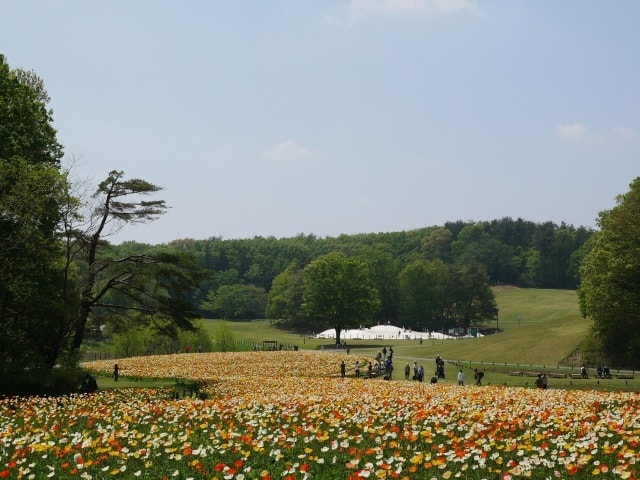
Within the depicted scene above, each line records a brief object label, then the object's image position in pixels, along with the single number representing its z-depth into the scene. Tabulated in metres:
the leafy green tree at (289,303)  138.75
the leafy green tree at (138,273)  37.50
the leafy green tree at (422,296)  137.50
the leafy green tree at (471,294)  134.75
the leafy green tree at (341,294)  104.75
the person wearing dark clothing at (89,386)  28.75
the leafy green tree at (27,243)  27.53
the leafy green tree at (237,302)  165.88
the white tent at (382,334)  106.99
